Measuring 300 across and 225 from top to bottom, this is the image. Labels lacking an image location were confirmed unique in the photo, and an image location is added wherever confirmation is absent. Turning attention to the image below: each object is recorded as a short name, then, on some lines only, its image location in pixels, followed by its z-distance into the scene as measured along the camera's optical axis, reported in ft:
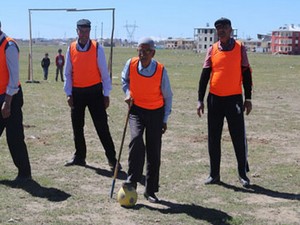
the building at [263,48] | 612.82
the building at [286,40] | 536.42
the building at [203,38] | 536.42
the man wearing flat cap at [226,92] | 25.31
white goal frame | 70.95
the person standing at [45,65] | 100.32
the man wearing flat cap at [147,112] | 22.62
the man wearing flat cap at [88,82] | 27.78
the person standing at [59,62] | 96.99
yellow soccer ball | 22.33
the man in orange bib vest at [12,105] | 24.14
